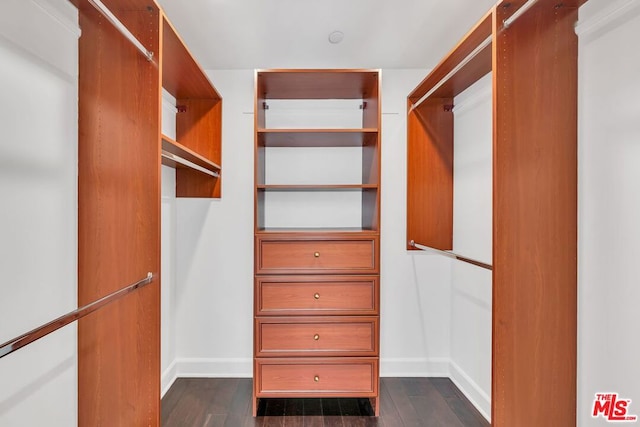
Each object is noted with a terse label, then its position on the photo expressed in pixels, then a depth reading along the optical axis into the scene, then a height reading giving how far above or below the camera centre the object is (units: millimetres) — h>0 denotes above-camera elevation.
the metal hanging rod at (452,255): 1450 -212
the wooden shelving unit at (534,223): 1379 -37
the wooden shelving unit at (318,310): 2047 -564
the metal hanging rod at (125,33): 1076 +604
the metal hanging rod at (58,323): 785 -290
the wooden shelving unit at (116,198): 1358 +50
